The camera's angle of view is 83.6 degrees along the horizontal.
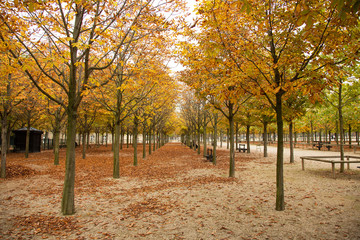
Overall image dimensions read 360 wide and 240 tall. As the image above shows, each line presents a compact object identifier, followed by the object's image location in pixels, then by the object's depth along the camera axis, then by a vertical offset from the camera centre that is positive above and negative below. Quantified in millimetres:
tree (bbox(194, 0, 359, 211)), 4316 +2035
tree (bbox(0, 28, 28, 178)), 9161 +1457
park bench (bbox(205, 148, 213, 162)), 15016 -1933
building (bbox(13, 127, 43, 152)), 23709 -1273
